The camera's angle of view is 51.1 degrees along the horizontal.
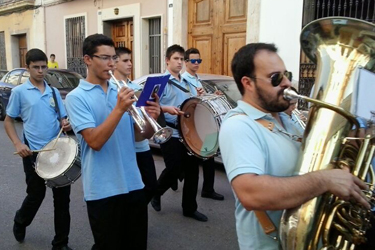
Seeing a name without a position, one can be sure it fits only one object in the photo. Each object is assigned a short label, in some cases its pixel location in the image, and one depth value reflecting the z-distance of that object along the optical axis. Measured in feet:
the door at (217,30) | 33.04
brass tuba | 4.52
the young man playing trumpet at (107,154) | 7.61
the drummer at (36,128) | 11.03
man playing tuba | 4.40
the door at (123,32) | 43.21
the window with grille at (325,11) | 24.23
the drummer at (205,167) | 15.64
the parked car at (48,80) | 31.27
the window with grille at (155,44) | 39.88
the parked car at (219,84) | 19.27
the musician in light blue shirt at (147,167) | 11.82
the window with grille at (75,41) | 48.90
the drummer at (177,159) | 13.36
